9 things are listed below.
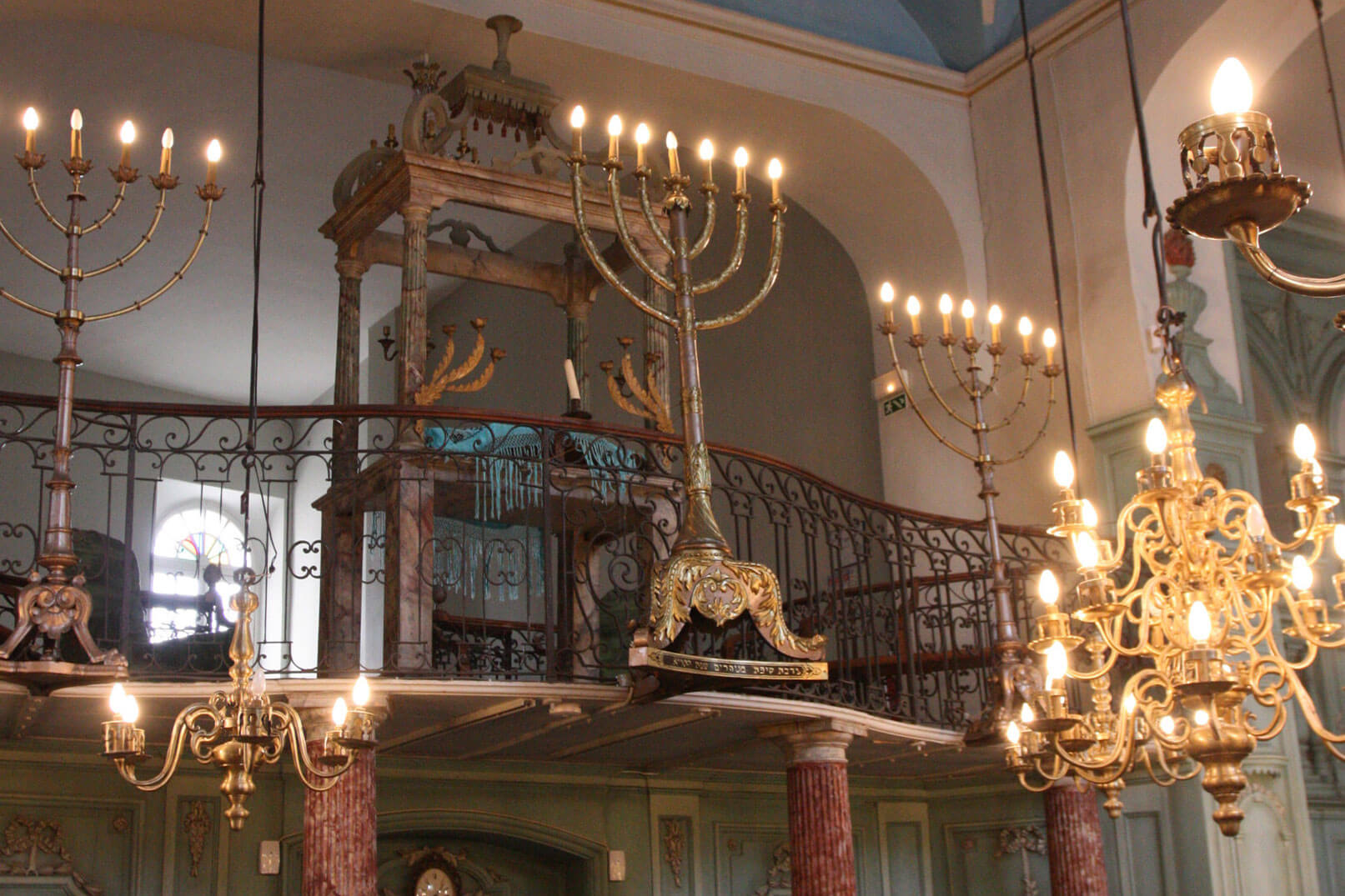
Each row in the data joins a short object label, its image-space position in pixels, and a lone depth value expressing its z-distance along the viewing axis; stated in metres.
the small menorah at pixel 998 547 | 7.57
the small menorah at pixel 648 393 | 8.95
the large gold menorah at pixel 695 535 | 6.30
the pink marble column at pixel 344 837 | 7.28
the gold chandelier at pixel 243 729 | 6.01
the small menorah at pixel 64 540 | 5.85
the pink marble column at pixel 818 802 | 8.39
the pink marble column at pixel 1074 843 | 9.65
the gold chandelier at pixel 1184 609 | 5.07
